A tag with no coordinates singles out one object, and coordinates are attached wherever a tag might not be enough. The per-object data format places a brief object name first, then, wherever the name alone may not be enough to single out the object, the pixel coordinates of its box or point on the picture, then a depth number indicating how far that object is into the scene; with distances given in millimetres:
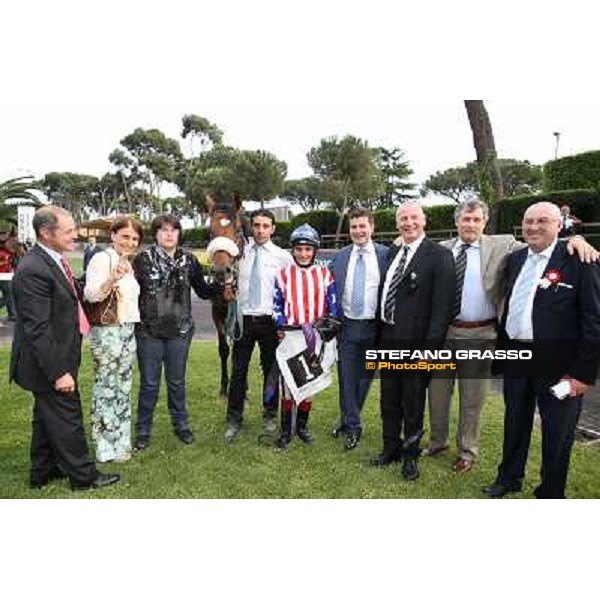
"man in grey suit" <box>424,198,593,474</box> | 3209
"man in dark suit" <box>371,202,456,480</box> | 3076
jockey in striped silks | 3506
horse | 3842
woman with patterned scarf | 3562
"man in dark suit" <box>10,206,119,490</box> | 2781
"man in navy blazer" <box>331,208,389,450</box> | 3494
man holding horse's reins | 3791
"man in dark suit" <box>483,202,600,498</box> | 2641
